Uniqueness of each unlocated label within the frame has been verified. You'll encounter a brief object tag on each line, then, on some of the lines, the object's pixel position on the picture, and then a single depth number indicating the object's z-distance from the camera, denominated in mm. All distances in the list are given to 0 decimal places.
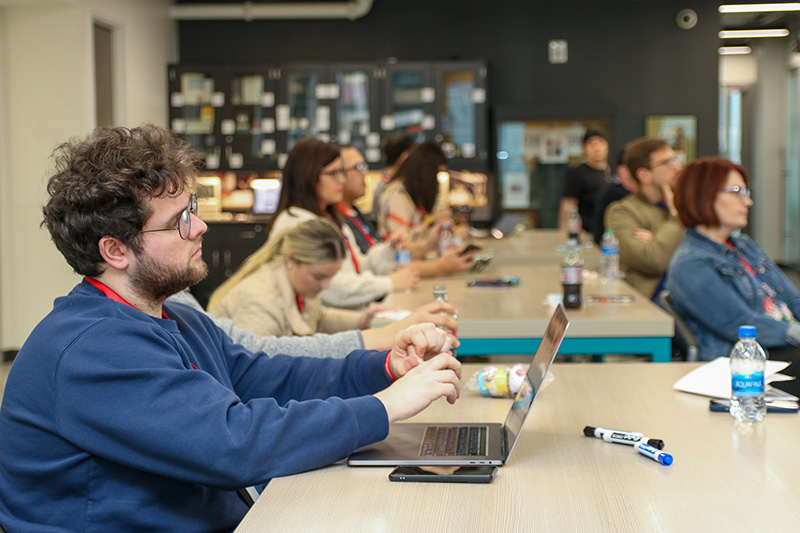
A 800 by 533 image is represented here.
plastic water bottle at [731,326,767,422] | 1858
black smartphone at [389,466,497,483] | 1496
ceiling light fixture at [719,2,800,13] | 9477
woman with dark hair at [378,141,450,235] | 5793
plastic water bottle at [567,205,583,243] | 6637
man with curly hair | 1391
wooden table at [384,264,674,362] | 3033
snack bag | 2119
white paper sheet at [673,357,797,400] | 2062
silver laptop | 1581
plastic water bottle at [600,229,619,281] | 4301
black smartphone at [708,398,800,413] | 1918
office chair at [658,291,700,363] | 3180
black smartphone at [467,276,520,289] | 4090
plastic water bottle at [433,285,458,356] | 2509
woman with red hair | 3209
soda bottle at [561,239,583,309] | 3320
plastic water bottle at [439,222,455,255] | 5453
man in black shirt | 7992
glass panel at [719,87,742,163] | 13109
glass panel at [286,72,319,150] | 9359
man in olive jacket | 4516
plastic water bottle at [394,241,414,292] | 4633
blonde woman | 3033
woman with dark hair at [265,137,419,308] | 3916
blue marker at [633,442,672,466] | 1574
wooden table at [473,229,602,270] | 5504
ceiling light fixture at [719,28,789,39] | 11445
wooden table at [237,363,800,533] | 1322
